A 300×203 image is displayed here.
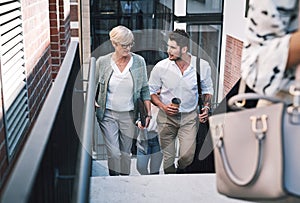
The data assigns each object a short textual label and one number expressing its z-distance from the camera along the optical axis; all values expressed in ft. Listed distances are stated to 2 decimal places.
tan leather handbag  3.95
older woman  14.92
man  15.40
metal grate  9.80
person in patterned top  4.16
